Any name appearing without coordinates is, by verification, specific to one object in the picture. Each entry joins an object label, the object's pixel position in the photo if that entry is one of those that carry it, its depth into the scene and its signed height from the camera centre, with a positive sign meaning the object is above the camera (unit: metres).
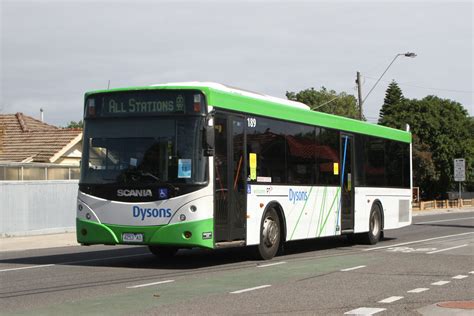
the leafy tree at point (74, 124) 108.44 +9.71
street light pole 35.77 +5.46
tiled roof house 33.38 +2.13
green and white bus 12.88 +0.38
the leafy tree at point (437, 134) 64.31 +4.87
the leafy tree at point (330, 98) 85.56 +10.48
